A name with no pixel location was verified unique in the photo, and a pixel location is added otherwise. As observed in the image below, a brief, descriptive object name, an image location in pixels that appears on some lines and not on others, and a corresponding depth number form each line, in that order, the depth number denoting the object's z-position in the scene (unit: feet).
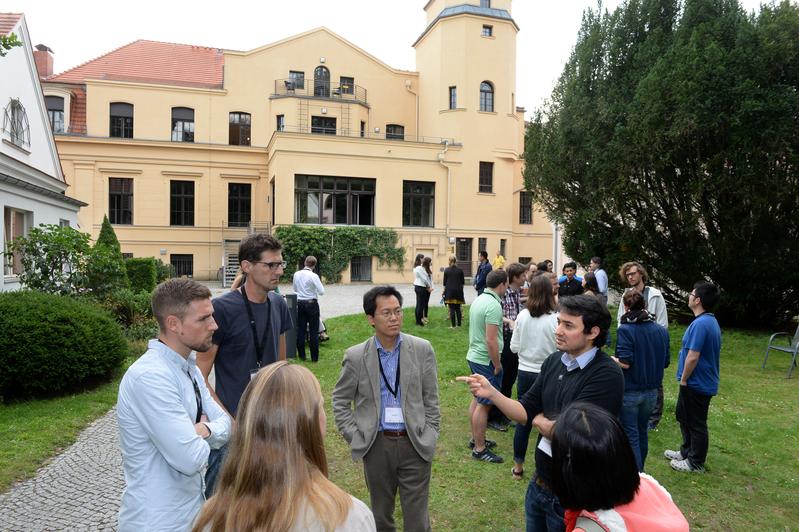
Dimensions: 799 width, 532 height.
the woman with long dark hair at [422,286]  48.79
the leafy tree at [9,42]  16.88
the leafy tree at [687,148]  40.16
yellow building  105.09
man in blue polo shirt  18.21
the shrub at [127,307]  41.39
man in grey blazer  11.76
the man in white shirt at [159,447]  7.98
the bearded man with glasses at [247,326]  12.50
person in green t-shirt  19.76
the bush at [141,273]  63.87
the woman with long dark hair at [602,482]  6.22
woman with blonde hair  5.51
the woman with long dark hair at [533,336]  18.21
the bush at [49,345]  25.41
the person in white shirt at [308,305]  35.29
